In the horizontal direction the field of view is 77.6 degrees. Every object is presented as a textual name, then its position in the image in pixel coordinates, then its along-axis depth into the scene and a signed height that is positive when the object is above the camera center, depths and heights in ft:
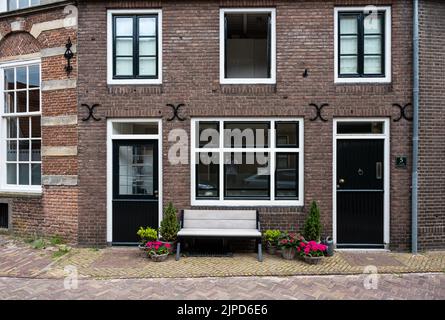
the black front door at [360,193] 21.36 -2.86
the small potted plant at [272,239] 20.20 -6.10
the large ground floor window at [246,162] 21.62 -0.50
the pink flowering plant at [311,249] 18.51 -6.30
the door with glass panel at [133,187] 21.97 -2.59
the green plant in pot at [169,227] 19.99 -5.21
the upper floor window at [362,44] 21.36 +8.70
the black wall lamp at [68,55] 22.06 +7.92
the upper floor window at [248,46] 21.65 +9.33
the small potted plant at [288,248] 19.26 -6.44
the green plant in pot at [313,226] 20.06 -5.09
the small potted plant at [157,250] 18.88 -6.56
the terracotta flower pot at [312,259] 18.36 -6.92
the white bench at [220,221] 20.30 -4.90
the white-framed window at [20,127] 24.18 +2.43
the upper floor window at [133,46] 21.98 +8.72
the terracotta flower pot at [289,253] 19.27 -6.78
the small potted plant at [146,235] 19.74 -5.75
